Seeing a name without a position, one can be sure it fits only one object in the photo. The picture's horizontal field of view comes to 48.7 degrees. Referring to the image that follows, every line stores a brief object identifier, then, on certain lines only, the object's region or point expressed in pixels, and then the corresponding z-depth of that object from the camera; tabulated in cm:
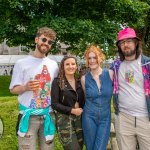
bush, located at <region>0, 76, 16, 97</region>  754
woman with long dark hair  210
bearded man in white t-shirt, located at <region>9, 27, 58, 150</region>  202
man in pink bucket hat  210
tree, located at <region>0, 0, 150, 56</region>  664
